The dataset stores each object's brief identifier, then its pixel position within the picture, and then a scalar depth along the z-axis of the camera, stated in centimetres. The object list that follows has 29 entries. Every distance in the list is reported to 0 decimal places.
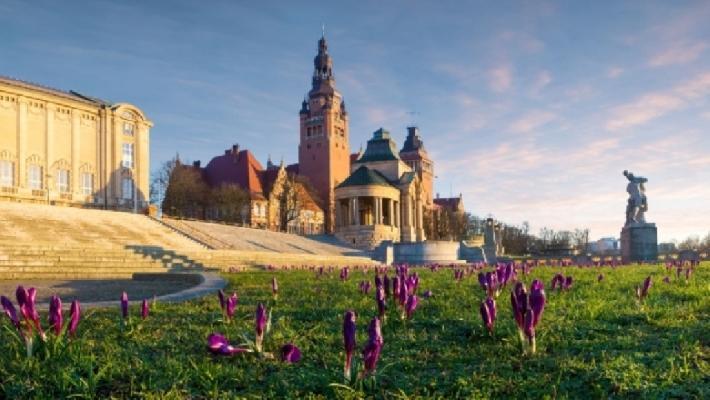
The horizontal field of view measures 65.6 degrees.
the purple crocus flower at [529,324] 423
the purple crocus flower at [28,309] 450
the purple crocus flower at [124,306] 585
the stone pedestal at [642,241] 3297
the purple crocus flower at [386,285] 654
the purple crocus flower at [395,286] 637
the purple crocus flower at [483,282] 684
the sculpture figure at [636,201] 3369
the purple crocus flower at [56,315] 457
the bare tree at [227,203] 8181
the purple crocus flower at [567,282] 817
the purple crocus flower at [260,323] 442
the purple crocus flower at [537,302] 419
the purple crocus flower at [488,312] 489
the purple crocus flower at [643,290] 688
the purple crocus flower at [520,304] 434
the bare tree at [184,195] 7712
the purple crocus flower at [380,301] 545
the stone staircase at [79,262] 2153
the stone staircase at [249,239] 4497
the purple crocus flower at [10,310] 446
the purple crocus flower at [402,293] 594
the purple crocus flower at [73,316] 482
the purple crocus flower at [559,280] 852
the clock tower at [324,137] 11400
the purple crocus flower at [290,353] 408
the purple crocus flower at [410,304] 569
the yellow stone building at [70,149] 5497
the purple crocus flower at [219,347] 421
